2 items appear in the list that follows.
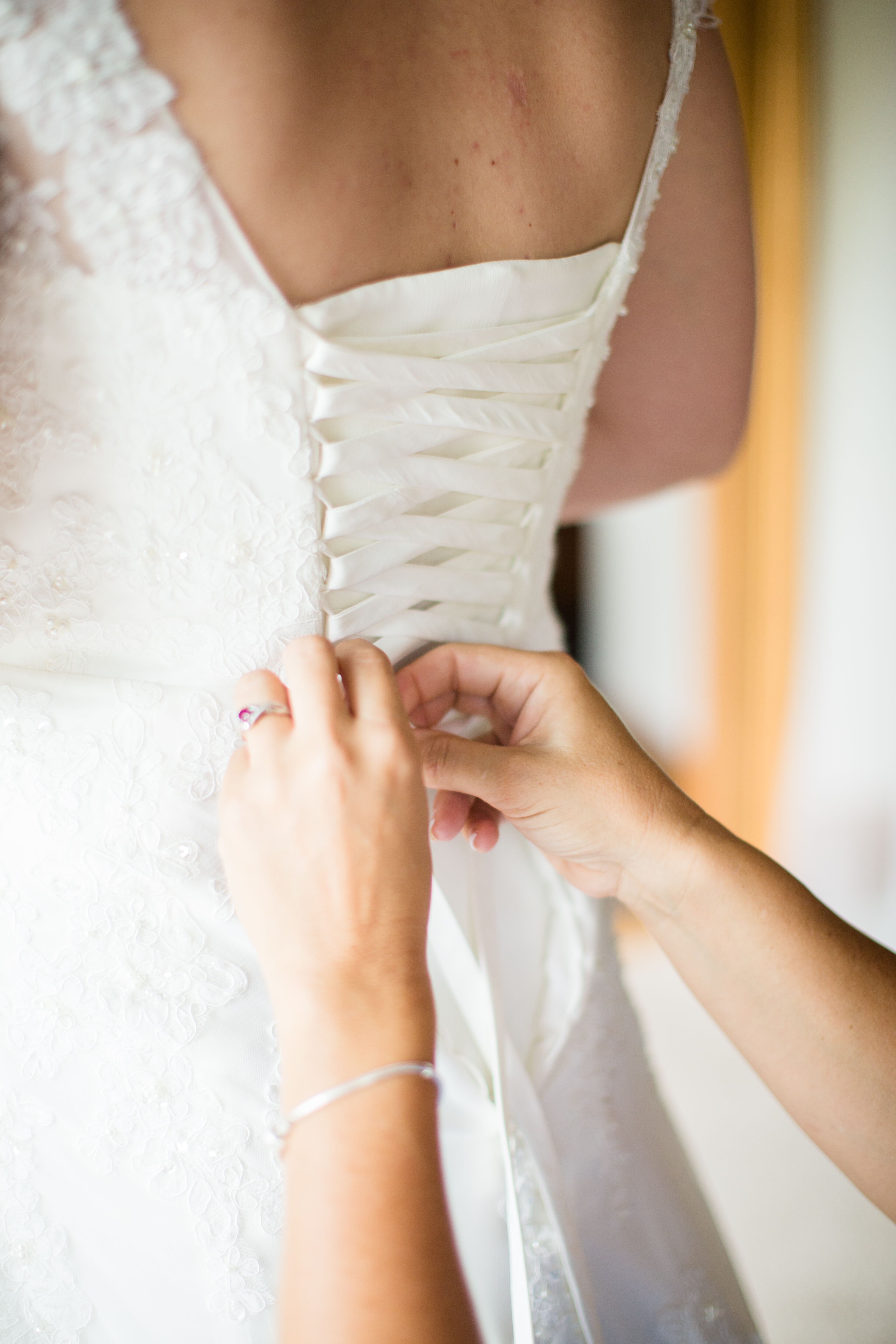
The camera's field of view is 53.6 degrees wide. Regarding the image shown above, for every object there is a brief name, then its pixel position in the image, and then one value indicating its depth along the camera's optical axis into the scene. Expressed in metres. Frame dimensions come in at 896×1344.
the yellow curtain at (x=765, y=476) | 2.35
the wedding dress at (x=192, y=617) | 0.50
